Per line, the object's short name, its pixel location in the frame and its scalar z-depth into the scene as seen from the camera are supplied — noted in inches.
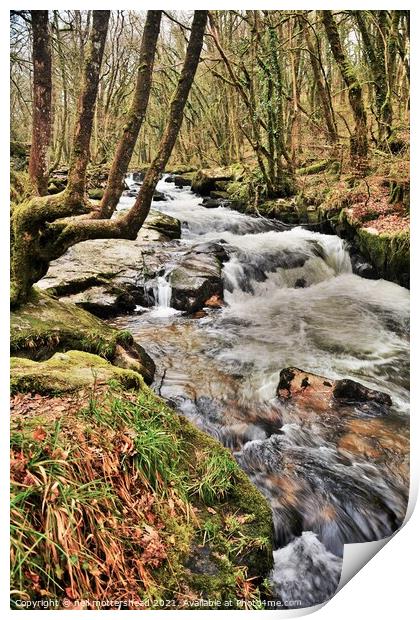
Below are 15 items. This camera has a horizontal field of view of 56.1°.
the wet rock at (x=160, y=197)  297.7
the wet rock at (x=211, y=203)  269.8
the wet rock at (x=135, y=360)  131.8
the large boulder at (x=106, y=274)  150.2
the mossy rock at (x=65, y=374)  94.9
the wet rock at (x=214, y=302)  177.0
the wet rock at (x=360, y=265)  170.7
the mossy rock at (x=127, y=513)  70.7
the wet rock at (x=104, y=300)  151.7
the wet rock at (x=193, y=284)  175.3
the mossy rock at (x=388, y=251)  134.6
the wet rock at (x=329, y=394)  130.2
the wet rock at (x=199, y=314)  170.2
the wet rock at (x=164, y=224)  241.3
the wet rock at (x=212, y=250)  213.7
